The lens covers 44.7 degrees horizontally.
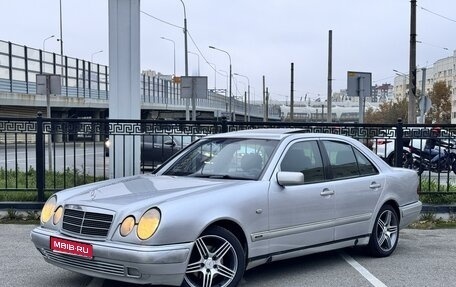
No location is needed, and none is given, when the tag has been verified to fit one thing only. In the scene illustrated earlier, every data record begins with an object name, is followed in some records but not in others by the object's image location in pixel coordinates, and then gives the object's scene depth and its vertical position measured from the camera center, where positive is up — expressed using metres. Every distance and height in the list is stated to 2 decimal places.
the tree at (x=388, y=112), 81.14 +1.44
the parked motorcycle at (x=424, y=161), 10.13 -0.74
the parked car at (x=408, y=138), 9.57 -0.30
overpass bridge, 40.78 +2.80
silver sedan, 4.43 -0.83
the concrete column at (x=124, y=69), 9.93 +0.92
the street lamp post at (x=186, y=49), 29.76 +3.92
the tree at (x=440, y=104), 83.69 +2.60
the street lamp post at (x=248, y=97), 79.07 +3.31
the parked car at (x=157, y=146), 9.88 -0.50
